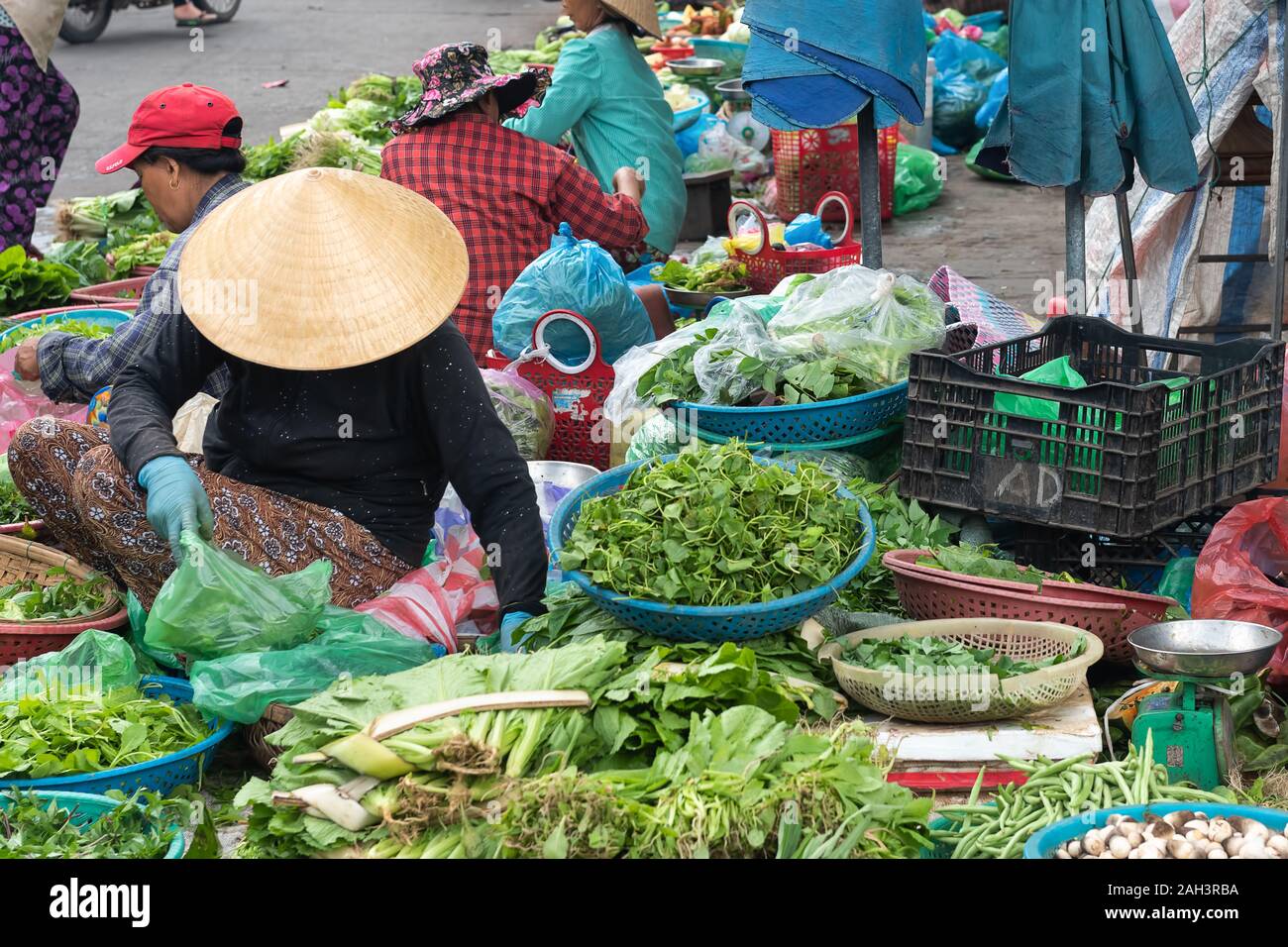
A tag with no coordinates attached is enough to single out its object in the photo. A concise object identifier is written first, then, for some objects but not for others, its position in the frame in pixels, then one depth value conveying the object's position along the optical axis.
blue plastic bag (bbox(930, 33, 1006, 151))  8.73
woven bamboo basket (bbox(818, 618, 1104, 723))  2.65
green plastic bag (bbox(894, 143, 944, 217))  7.89
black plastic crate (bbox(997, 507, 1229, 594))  3.34
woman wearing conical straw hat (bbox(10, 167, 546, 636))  3.01
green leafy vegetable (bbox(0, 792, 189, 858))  2.53
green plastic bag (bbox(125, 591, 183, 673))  3.32
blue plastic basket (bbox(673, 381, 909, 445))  3.50
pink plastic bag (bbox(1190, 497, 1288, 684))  3.00
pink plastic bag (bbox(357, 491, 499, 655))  3.23
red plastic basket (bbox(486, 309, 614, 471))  4.17
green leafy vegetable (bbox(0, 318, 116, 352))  4.52
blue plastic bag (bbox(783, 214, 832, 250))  5.25
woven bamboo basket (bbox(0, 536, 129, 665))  3.31
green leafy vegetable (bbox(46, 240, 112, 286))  6.16
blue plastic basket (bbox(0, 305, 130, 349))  4.75
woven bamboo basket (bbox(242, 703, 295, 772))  2.96
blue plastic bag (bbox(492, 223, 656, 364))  4.26
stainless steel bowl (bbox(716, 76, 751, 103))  7.96
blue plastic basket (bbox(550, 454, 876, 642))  2.63
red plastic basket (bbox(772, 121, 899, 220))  7.20
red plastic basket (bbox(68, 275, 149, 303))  5.41
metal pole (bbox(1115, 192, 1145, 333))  4.48
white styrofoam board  2.63
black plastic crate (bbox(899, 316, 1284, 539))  3.08
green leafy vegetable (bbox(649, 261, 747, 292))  5.05
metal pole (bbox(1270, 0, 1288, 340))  4.15
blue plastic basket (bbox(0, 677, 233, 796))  2.76
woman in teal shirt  5.56
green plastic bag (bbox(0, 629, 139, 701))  3.04
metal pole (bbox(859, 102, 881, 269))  4.29
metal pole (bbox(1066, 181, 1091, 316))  4.03
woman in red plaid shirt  4.65
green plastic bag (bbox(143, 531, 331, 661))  2.86
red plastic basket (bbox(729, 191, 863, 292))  4.87
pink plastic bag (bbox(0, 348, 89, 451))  4.38
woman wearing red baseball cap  3.62
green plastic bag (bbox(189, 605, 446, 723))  2.88
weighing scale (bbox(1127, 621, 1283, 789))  2.59
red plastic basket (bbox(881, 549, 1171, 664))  2.94
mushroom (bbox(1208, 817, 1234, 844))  2.22
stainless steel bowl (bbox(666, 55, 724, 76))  8.73
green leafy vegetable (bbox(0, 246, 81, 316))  5.38
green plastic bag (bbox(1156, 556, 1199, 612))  3.24
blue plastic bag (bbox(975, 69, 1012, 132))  8.19
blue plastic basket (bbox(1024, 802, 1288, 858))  2.24
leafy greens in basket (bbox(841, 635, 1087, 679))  2.74
